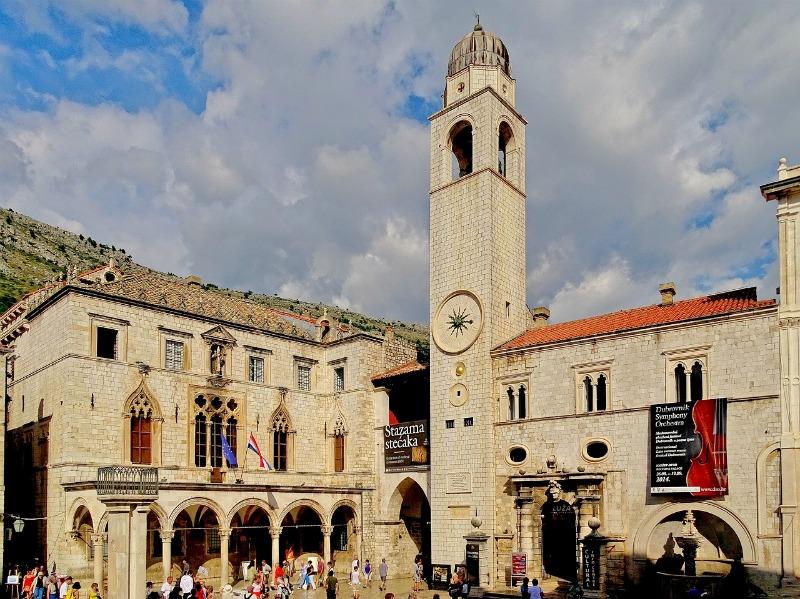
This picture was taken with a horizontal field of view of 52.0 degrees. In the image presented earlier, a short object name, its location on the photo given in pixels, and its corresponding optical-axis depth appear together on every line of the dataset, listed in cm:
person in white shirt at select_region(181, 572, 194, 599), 2434
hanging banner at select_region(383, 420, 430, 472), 3572
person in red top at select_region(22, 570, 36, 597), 2650
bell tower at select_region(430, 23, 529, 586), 3256
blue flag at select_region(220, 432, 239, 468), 3381
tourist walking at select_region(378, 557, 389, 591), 3478
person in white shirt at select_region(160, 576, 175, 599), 2269
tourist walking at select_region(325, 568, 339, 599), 2555
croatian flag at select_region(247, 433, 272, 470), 3441
